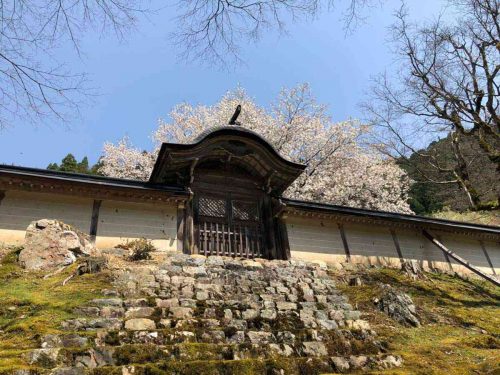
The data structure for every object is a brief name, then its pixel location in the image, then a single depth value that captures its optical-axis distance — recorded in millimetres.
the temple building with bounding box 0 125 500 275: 10664
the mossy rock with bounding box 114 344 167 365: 5406
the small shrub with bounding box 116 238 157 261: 10305
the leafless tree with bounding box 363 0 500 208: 14375
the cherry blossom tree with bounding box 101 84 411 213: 25438
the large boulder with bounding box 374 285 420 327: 9055
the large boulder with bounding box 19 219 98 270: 8938
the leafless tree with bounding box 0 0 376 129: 5572
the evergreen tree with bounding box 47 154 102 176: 31850
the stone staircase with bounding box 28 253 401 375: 5355
